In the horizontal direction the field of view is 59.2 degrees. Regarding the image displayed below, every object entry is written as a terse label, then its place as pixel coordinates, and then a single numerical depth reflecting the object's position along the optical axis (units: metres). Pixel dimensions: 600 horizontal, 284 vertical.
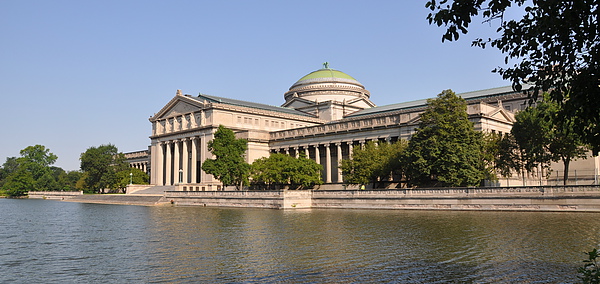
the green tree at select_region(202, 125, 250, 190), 74.73
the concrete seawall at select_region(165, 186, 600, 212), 42.94
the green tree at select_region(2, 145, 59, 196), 129.62
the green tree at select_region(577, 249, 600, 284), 10.66
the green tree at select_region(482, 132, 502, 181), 56.50
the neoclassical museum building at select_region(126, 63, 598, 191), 77.69
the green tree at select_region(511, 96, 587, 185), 52.97
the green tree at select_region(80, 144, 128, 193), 111.31
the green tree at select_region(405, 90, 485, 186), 53.25
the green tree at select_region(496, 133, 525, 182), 57.72
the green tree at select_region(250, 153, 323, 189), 70.94
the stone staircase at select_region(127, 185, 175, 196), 93.69
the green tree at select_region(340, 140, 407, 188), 63.19
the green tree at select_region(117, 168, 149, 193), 110.75
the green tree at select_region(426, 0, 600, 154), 10.76
